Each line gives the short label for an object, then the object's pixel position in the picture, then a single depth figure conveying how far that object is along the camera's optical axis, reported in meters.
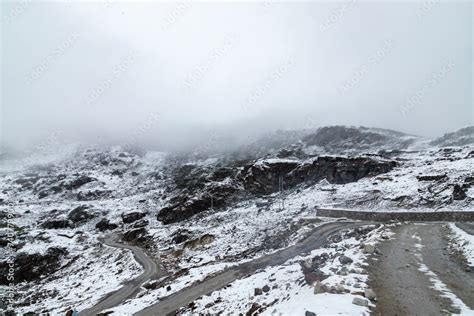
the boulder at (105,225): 73.62
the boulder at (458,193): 31.95
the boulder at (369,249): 16.36
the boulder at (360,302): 8.90
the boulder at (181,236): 47.92
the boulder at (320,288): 10.41
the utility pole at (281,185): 58.72
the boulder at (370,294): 9.51
